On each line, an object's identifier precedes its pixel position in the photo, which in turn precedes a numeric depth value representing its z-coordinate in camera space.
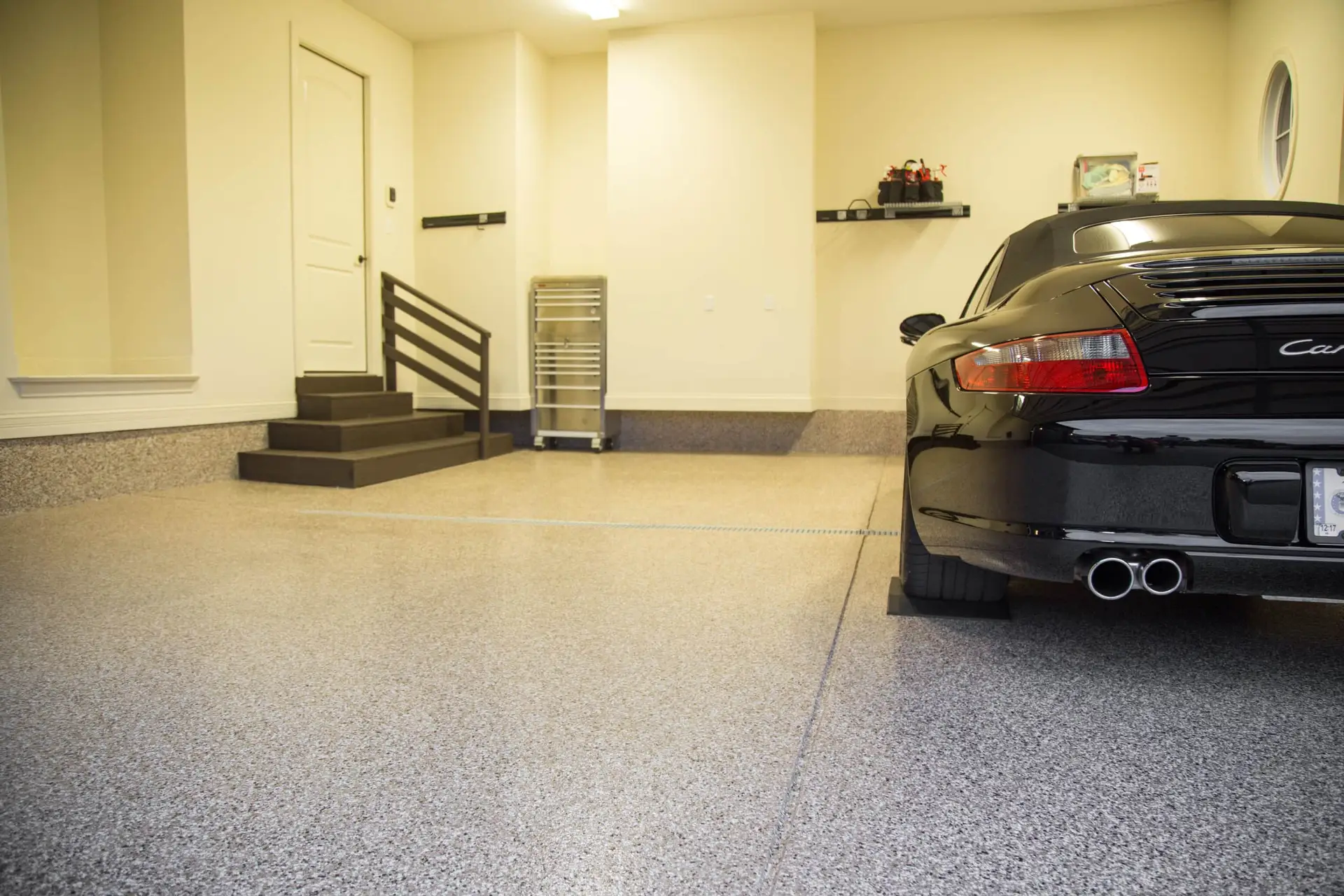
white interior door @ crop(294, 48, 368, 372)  5.47
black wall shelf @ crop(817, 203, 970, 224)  6.27
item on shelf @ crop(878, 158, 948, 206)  6.18
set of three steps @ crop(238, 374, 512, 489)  4.52
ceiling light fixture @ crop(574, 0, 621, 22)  5.91
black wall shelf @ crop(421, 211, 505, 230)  6.51
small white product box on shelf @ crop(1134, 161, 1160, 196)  5.91
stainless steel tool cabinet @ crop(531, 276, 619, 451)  6.64
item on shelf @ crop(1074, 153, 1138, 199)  5.96
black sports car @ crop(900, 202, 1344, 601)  1.25
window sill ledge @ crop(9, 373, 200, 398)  3.63
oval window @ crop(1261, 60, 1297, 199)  5.22
